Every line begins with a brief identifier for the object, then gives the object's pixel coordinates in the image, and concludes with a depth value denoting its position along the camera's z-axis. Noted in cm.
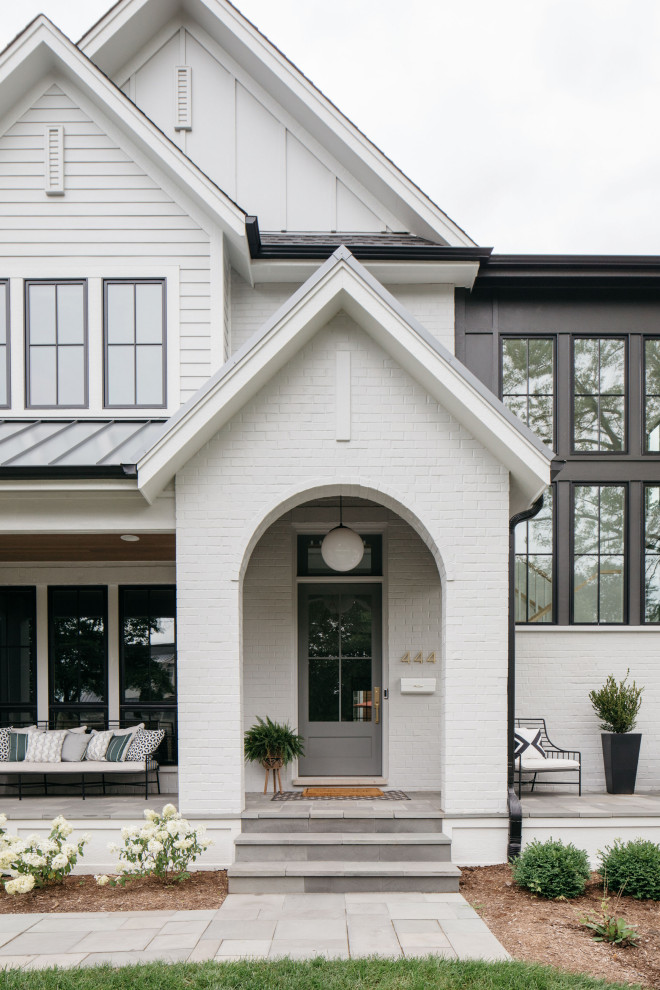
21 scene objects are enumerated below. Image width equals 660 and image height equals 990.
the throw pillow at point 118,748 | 748
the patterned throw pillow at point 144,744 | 754
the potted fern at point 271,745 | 741
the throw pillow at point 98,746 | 753
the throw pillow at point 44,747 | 757
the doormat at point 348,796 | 718
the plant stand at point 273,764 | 746
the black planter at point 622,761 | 789
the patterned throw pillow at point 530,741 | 775
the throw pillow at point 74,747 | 760
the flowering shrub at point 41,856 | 567
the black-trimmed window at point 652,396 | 906
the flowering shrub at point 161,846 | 579
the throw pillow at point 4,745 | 774
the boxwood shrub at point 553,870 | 554
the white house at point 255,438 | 625
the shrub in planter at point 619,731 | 790
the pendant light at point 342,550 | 716
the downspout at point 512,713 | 614
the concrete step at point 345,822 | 623
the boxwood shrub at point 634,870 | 554
